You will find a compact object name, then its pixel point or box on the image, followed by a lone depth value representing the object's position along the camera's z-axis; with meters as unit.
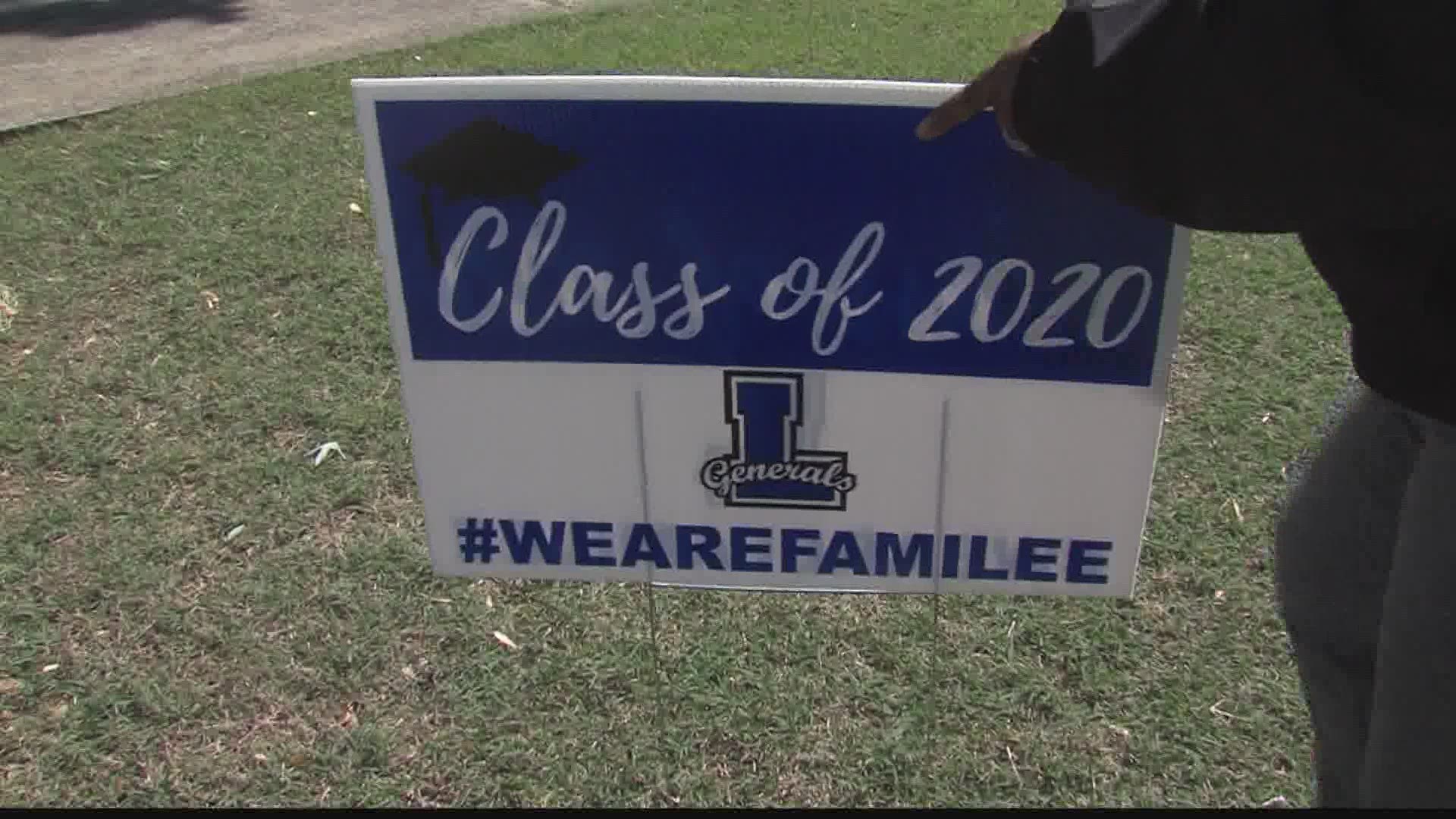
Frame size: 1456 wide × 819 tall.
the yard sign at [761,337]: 1.72
